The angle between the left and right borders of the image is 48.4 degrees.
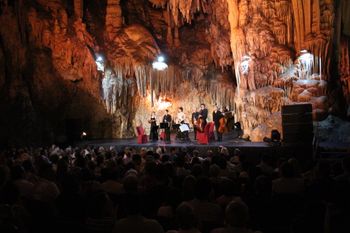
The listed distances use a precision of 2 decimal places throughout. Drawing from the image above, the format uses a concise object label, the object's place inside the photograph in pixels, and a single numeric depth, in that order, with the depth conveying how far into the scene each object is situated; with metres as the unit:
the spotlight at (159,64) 18.78
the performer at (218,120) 14.72
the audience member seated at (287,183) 4.33
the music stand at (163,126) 15.10
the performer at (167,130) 15.38
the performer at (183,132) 15.55
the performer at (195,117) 15.48
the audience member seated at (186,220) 2.69
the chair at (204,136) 13.46
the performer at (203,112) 15.06
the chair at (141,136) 15.19
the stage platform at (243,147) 9.35
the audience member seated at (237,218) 2.58
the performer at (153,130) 16.27
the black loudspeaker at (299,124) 9.31
